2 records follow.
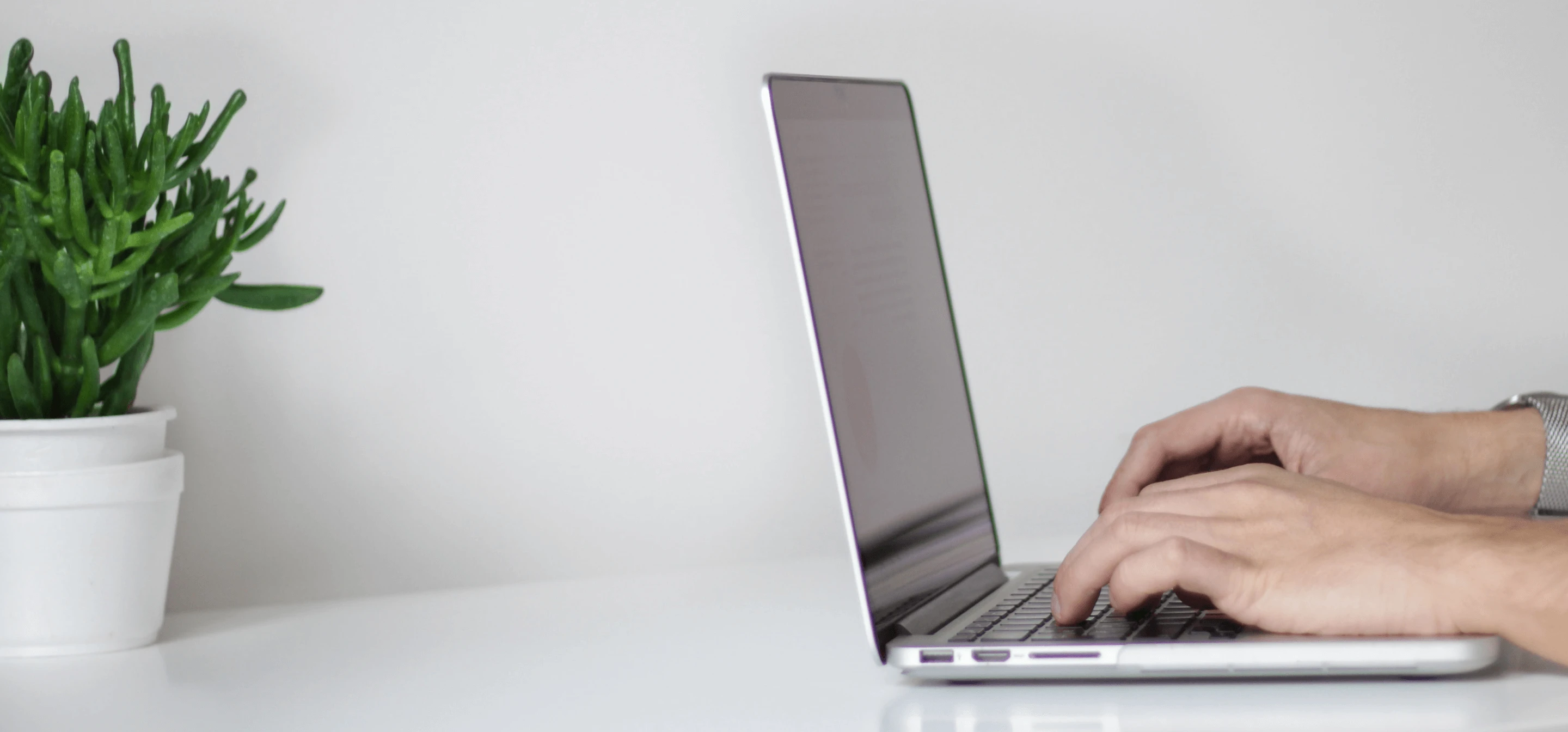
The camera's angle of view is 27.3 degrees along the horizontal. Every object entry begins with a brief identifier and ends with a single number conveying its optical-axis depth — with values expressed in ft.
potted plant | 4.29
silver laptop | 3.88
